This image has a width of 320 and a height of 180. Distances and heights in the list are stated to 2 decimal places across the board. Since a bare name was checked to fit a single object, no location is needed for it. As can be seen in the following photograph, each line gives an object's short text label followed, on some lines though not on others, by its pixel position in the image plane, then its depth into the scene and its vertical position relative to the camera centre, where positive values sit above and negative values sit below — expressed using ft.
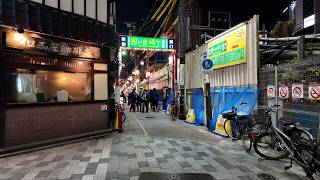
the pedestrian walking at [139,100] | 81.30 -3.84
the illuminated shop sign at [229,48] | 33.91 +6.39
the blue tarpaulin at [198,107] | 46.96 -3.79
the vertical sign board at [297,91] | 23.23 -0.34
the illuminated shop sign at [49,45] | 27.22 +5.74
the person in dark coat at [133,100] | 80.64 -3.82
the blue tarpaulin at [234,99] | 31.89 -1.68
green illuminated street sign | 59.62 +11.68
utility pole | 56.33 +12.32
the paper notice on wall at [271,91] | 27.68 -0.38
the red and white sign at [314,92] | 20.98 -0.40
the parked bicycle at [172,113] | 55.93 -5.87
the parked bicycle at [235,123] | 30.89 -4.88
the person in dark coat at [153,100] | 82.06 -3.96
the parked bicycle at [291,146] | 17.92 -5.18
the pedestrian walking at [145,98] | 78.51 -3.10
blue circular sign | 39.09 +3.99
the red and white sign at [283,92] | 25.45 -0.47
